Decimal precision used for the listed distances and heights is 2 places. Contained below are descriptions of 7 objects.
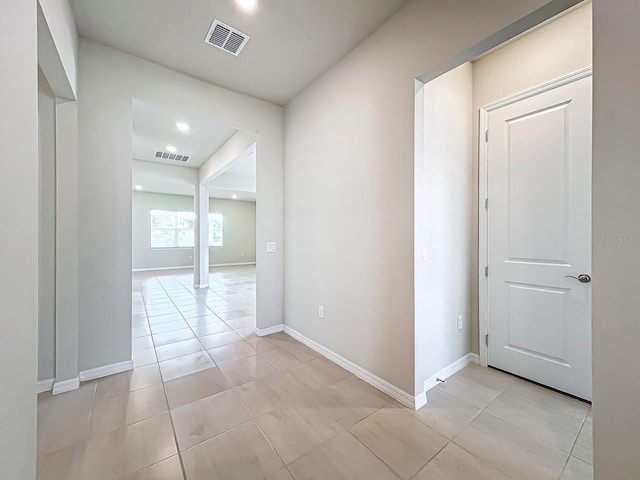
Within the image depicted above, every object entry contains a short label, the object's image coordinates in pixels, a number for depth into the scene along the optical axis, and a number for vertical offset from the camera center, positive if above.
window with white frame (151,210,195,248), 9.08 +0.38
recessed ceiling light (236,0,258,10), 1.78 +1.73
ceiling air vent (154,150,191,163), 5.27 +1.84
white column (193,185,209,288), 6.23 +0.00
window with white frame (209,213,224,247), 10.15 +0.38
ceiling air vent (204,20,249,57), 2.02 +1.75
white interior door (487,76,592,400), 1.88 +0.03
